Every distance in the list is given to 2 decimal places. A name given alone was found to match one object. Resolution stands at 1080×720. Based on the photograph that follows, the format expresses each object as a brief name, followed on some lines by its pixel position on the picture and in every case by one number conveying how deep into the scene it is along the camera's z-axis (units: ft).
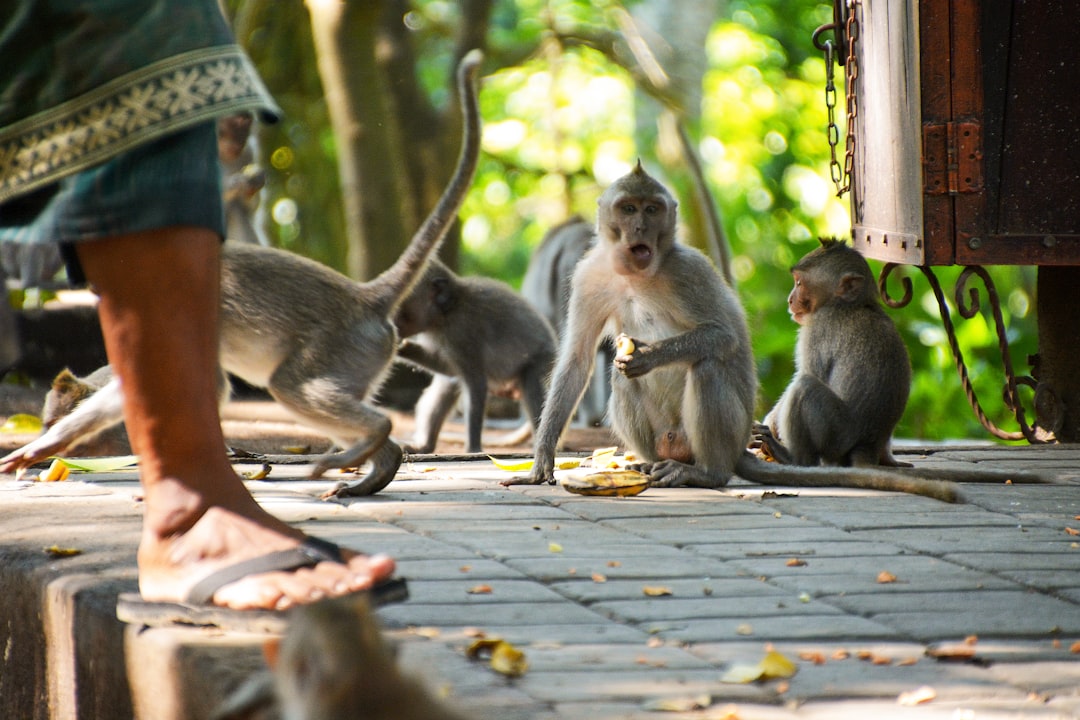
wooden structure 37.96
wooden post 43.73
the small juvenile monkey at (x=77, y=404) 42.91
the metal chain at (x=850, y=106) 44.34
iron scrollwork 41.26
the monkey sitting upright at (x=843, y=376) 39.50
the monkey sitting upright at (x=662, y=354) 36.65
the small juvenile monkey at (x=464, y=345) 57.52
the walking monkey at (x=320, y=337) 34.04
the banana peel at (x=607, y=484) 33.35
